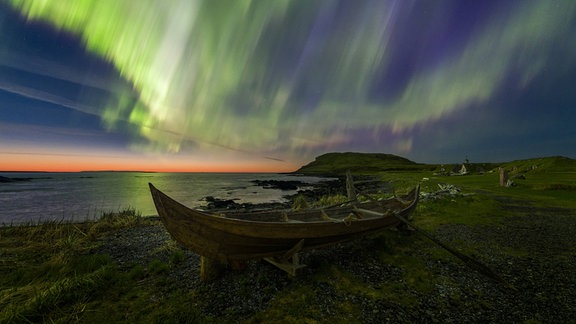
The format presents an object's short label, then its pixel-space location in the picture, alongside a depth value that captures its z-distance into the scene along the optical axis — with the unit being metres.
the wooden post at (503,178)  30.33
